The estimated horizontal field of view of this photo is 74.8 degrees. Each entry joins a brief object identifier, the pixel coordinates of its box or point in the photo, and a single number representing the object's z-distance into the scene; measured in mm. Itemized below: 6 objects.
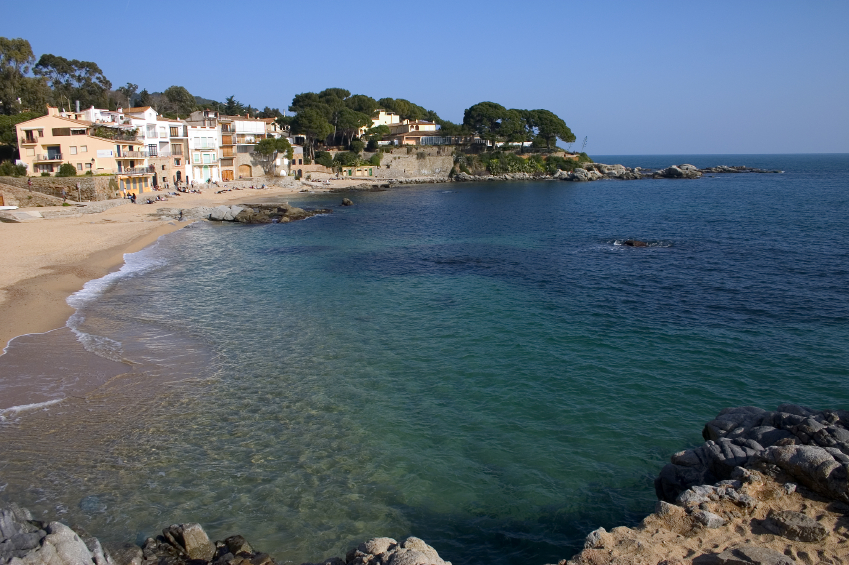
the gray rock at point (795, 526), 8367
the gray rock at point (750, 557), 7707
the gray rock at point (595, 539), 8703
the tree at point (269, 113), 140000
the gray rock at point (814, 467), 9055
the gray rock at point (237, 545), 9891
